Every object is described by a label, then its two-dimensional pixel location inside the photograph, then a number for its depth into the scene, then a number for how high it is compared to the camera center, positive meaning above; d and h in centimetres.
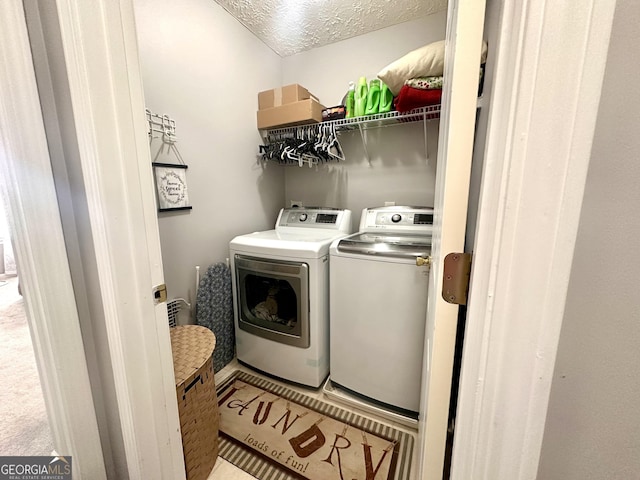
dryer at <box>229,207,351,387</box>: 148 -66
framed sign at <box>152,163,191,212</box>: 140 +7
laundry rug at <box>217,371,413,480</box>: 117 -124
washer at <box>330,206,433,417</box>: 129 -64
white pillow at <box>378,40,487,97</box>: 135 +73
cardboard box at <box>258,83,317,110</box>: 186 +77
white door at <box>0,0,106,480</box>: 62 -15
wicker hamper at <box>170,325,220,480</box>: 97 -81
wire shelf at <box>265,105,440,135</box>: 154 +53
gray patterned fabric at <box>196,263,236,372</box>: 165 -74
